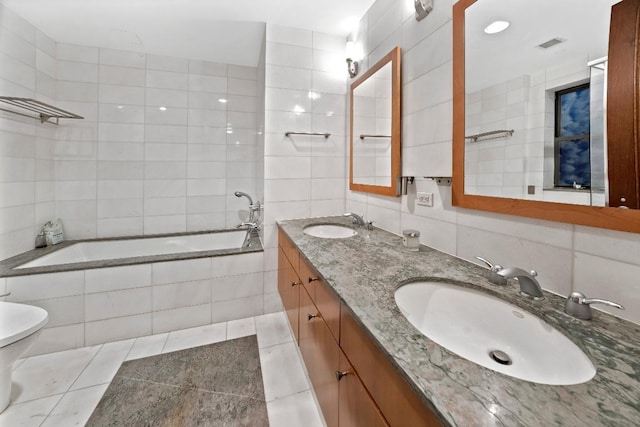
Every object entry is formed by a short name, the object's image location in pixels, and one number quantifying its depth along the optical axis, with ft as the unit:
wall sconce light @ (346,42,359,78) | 6.69
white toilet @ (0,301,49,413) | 3.93
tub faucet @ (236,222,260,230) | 8.29
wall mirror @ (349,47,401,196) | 5.12
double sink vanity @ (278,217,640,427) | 1.37
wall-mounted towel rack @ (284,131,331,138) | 6.92
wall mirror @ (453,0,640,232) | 2.21
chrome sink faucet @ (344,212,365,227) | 6.06
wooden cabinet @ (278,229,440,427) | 1.78
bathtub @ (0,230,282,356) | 5.59
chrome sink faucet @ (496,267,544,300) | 2.41
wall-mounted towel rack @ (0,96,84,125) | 5.91
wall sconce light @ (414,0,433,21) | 4.14
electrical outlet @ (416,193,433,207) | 4.33
